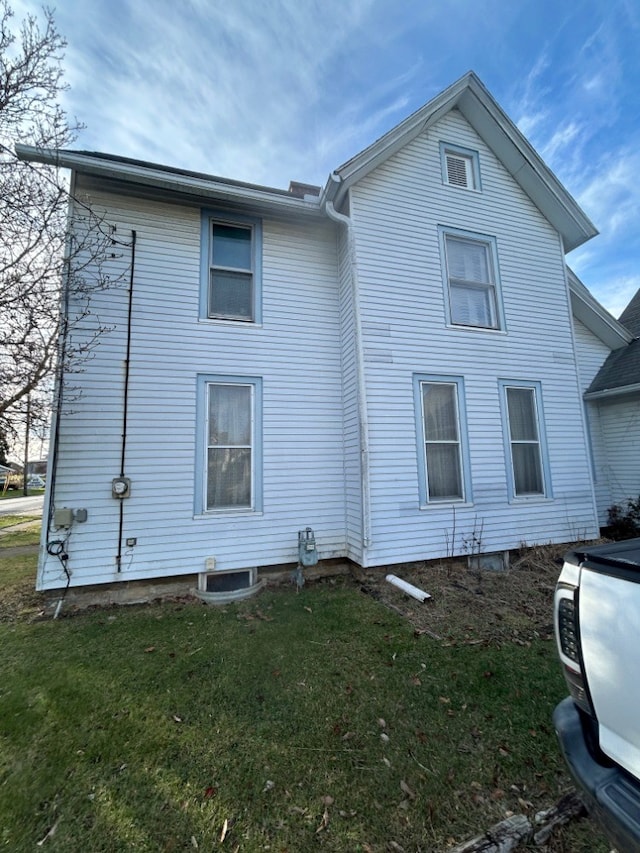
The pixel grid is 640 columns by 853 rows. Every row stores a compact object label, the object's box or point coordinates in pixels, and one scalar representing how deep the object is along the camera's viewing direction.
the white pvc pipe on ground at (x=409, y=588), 4.68
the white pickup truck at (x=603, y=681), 1.24
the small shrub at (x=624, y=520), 7.36
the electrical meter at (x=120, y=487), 4.84
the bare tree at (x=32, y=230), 4.69
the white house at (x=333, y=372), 5.07
